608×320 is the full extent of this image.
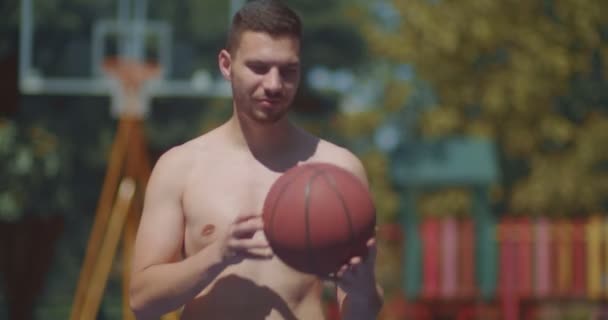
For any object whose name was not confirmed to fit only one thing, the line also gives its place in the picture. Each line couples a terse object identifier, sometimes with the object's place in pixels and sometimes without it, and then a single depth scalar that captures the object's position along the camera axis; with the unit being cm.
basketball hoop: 1890
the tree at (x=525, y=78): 2623
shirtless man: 474
